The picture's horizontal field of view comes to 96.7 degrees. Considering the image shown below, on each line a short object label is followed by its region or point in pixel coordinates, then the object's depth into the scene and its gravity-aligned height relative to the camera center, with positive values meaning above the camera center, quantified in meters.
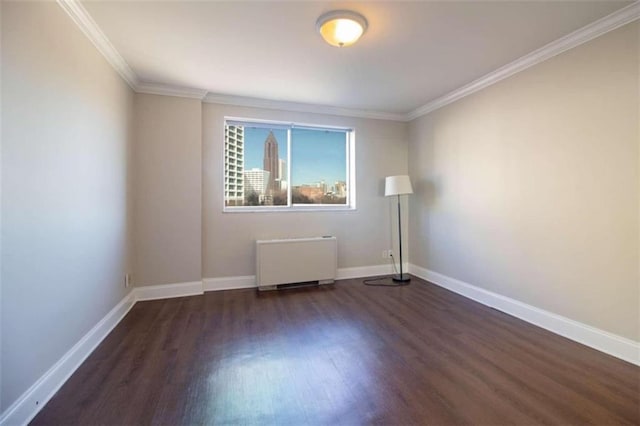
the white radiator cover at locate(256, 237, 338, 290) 3.64 -0.60
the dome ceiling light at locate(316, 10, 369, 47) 1.96 +1.36
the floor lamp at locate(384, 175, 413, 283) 3.90 +0.40
